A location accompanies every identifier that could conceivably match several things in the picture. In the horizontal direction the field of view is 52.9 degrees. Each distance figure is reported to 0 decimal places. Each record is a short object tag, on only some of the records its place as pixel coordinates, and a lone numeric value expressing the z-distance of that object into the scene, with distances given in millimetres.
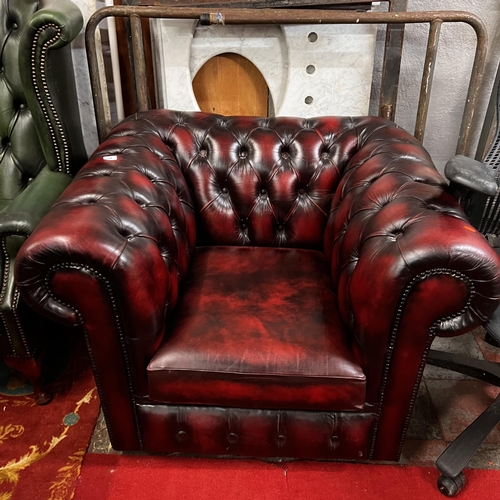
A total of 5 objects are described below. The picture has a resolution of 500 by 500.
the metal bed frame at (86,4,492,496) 1643
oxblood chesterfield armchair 1081
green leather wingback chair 1385
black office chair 1145
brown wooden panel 2012
